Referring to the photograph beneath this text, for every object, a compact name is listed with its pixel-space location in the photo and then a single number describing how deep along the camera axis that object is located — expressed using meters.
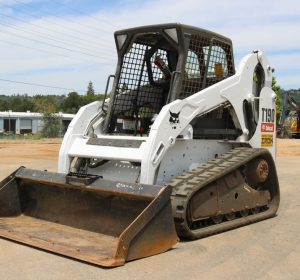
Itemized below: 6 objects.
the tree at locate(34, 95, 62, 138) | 52.88
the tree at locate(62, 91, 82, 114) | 111.06
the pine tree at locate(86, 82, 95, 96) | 145.61
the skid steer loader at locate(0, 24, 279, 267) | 5.80
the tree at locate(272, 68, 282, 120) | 40.91
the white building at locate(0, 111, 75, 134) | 75.06
